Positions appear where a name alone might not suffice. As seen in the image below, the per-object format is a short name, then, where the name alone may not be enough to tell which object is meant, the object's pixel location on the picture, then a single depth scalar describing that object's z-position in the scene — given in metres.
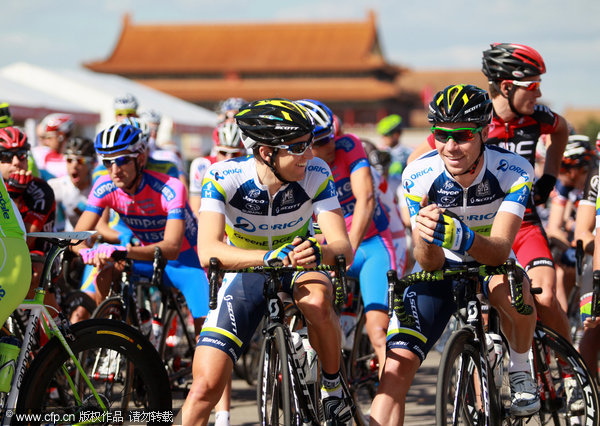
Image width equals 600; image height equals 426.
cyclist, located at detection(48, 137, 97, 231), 20.23
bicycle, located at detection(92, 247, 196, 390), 13.91
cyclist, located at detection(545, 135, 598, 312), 19.39
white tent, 64.69
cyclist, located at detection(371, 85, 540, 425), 10.32
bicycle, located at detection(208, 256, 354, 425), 9.89
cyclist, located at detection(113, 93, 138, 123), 23.27
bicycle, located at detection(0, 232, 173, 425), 9.68
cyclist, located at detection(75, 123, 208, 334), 14.23
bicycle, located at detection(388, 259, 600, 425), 9.88
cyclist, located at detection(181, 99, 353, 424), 9.96
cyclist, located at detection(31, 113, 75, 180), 24.06
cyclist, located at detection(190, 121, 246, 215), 18.81
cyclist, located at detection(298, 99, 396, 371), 14.72
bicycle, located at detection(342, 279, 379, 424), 15.30
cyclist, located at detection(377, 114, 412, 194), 32.61
